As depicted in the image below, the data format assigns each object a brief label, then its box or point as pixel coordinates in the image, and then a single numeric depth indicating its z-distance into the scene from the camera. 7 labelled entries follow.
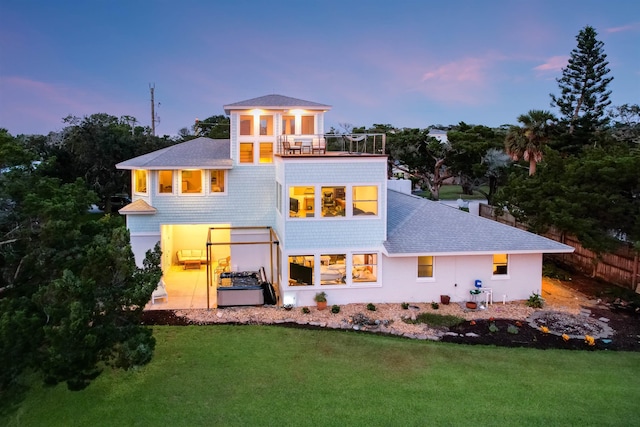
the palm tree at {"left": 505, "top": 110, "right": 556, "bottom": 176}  31.14
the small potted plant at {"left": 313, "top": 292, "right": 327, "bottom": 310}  15.49
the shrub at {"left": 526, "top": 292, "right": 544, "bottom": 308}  15.64
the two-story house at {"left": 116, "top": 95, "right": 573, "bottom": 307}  15.67
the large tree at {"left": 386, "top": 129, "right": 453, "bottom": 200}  39.00
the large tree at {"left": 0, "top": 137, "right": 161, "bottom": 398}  7.61
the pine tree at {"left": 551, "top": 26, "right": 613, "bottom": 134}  33.31
